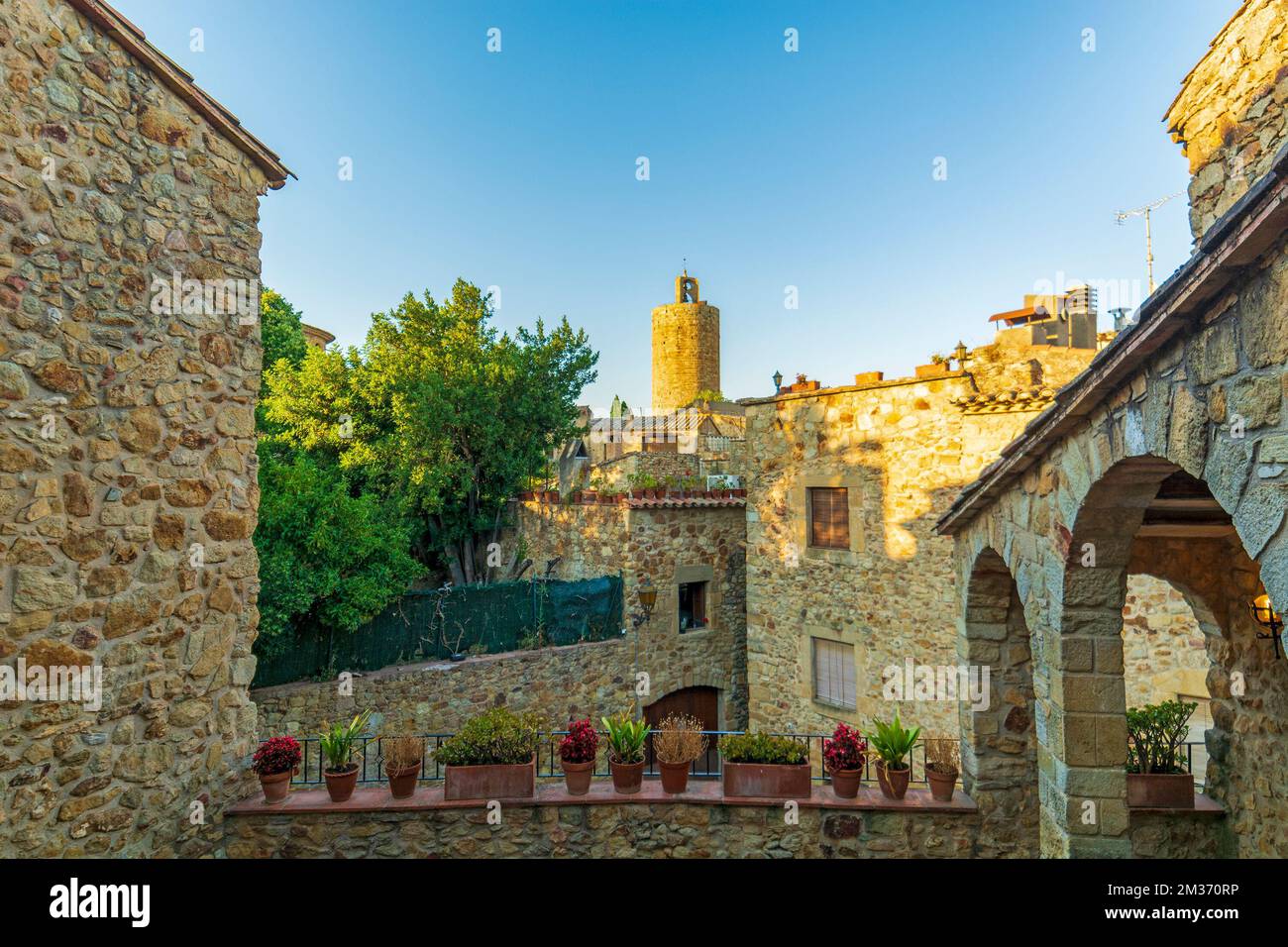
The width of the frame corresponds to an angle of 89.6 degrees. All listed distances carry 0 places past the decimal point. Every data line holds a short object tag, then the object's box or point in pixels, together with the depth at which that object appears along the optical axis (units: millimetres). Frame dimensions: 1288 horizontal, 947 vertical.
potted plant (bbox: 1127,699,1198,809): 5988
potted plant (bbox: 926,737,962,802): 5949
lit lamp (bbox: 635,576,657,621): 11875
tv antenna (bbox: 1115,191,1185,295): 16938
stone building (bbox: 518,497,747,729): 12242
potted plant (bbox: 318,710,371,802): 5629
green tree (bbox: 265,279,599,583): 13828
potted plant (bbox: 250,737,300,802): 5465
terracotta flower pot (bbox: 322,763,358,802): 5613
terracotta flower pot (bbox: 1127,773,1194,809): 5977
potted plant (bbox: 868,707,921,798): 5887
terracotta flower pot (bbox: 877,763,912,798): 5879
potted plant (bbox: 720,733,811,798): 5918
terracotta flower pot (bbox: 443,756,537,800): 5797
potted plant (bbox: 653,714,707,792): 5930
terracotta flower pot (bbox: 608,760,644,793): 5992
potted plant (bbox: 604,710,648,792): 6004
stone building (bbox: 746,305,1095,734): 9680
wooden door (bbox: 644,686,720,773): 12508
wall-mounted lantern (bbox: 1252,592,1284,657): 5363
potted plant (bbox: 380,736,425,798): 5756
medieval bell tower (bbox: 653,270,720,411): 42406
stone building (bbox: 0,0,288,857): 3848
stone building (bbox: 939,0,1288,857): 2318
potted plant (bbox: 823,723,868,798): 5926
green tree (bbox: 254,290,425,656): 7957
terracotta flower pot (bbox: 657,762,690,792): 5934
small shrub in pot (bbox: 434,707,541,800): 5816
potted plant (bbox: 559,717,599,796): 5910
